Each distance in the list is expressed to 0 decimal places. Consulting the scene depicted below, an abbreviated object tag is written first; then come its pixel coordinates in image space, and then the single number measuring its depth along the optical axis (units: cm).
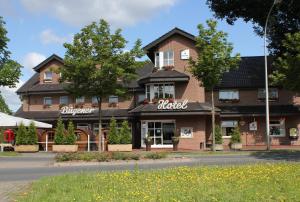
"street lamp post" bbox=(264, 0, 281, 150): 2347
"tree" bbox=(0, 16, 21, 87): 2596
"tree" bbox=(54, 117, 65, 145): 2698
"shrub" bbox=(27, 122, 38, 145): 2632
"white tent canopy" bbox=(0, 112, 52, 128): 2456
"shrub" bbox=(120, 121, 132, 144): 2652
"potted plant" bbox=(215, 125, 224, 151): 2692
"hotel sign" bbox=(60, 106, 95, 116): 3205
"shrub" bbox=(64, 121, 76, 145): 2694
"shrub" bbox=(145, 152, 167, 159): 1730
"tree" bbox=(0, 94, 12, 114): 5842
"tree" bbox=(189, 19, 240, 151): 2398
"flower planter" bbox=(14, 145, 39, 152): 2606
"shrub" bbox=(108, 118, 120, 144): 2648
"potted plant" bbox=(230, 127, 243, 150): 2747
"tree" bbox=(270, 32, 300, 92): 2264
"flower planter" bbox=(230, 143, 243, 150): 2733
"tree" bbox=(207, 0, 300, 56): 2893
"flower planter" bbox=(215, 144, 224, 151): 2683
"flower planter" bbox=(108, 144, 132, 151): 2628
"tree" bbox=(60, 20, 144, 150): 2398
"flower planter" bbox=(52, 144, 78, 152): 2670
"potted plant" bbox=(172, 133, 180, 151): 2694
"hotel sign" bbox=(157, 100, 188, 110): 2809
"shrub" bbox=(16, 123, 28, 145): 2612
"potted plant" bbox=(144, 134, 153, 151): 2745
